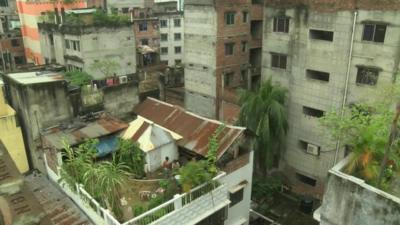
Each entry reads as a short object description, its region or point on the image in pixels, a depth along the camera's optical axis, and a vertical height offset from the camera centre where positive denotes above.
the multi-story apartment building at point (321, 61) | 21.81 -3.37
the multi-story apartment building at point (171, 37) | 58.16 -4.20
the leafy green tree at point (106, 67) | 36.59 -5.76
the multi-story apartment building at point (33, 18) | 45.09 -0.82
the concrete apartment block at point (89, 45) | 36.41 -3.57
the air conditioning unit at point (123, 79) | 39.60 -7.50
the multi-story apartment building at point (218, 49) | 30.31 -3.33
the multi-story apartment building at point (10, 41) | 50.03 -4.26
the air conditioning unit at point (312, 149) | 26.41 -10.22
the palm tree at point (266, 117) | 24.42 -7.29
